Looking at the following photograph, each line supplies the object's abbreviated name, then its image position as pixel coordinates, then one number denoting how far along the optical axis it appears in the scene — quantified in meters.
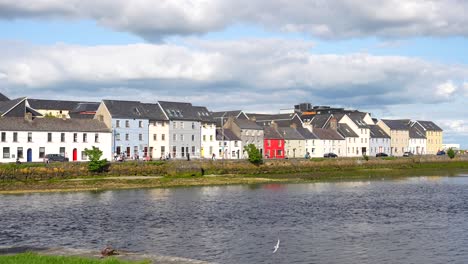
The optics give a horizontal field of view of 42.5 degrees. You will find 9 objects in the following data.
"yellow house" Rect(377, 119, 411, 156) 191.25
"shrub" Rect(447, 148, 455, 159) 163.88
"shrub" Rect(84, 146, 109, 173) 92.06
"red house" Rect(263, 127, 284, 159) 150.12
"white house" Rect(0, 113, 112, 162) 99.56
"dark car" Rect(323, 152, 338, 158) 150.25
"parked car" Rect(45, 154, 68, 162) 100.00
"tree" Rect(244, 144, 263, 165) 113.50
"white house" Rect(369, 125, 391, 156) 180.75
